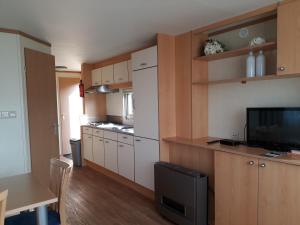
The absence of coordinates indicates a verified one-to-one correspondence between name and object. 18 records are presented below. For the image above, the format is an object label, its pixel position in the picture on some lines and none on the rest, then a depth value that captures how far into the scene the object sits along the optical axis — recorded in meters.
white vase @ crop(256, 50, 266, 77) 2.23
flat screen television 2.04
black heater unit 2.39
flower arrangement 2.63
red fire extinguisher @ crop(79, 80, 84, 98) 5.12
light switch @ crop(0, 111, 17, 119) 2.84
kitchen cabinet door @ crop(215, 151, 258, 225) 2.05
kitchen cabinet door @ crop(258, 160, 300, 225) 1.79
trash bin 5.10
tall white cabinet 3.08
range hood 4.59
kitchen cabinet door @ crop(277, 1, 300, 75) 1.89
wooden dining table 1.43
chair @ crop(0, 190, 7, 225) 1.21
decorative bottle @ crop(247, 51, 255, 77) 2.28
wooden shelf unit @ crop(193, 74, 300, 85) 2.08
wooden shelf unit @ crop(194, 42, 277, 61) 2.15
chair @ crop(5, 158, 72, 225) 1.77
